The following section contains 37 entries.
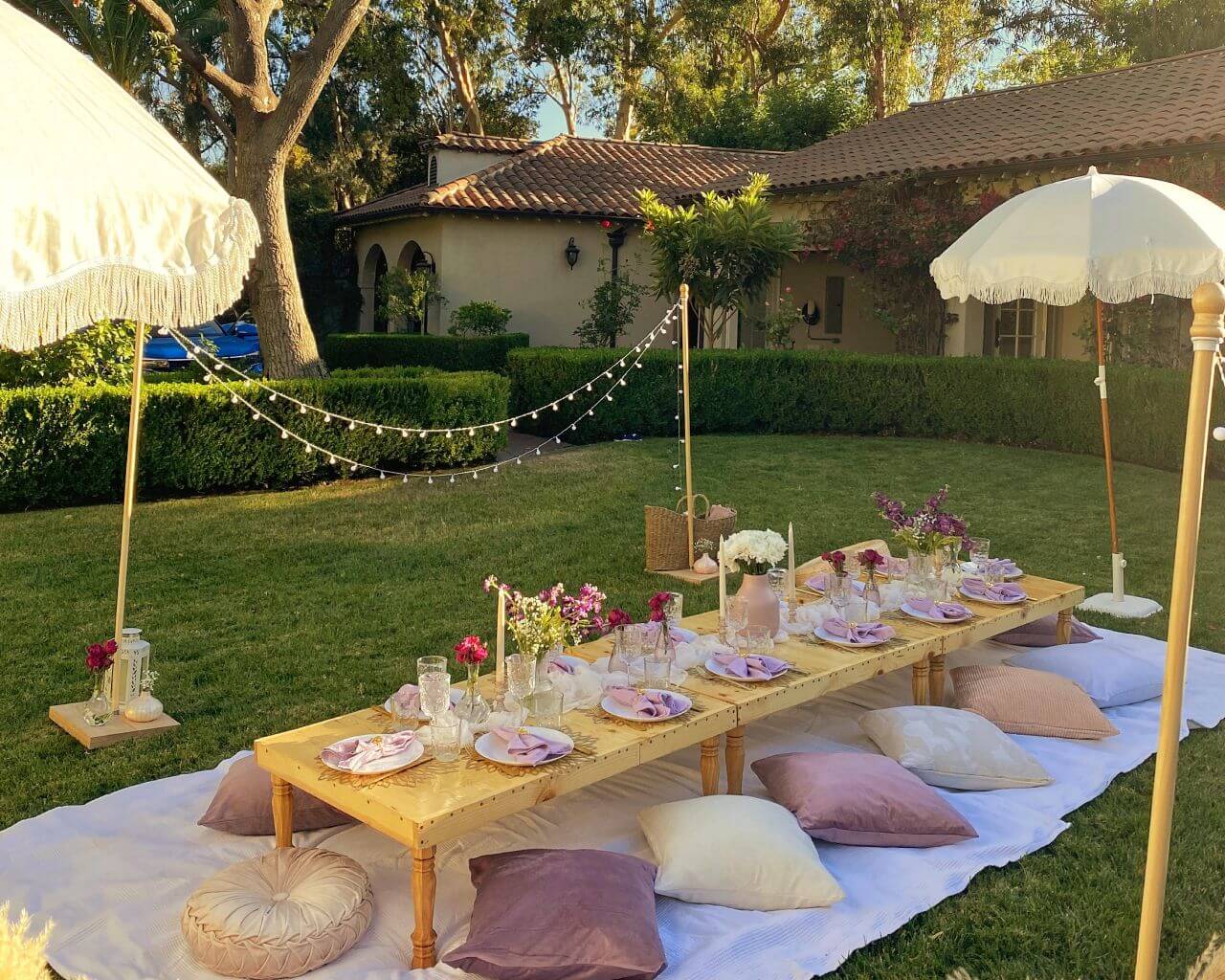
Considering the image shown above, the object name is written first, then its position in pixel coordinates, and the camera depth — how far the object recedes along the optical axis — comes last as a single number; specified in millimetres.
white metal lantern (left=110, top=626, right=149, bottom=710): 5555
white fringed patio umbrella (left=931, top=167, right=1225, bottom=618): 6352
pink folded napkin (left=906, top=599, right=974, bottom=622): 5684
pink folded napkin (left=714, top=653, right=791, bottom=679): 4812
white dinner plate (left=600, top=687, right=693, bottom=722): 4336
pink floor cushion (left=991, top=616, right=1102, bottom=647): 6754
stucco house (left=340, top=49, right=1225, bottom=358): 15219
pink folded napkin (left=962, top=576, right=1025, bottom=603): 6113
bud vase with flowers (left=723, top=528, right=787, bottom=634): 5371
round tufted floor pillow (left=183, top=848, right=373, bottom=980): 3467
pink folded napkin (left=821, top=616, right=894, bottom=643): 5308
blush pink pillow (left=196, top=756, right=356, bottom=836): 4426
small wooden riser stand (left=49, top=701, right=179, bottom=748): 5332
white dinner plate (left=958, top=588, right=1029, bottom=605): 6065
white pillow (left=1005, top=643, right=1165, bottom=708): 5883
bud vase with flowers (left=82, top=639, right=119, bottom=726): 5383
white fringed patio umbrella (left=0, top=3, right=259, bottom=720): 2768
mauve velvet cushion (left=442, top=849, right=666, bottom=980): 3426
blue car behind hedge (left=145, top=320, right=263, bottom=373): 22828
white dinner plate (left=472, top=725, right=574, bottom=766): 3920
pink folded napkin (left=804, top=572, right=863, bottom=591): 6173
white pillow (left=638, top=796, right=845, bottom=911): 3914
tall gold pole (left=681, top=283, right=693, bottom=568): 8234
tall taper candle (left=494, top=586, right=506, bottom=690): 4348
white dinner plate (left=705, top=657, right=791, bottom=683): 4793
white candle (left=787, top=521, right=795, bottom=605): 5789
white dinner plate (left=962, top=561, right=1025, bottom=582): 6477
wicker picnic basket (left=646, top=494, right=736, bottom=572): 8586
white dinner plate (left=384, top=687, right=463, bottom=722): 4165
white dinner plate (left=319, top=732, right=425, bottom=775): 3842
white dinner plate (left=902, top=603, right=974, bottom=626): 5668
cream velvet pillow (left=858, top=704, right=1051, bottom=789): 4875
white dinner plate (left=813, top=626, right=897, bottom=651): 5270
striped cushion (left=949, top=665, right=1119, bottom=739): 5438
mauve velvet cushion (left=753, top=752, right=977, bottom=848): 4336
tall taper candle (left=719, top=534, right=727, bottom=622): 5419
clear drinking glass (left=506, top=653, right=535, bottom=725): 4301
